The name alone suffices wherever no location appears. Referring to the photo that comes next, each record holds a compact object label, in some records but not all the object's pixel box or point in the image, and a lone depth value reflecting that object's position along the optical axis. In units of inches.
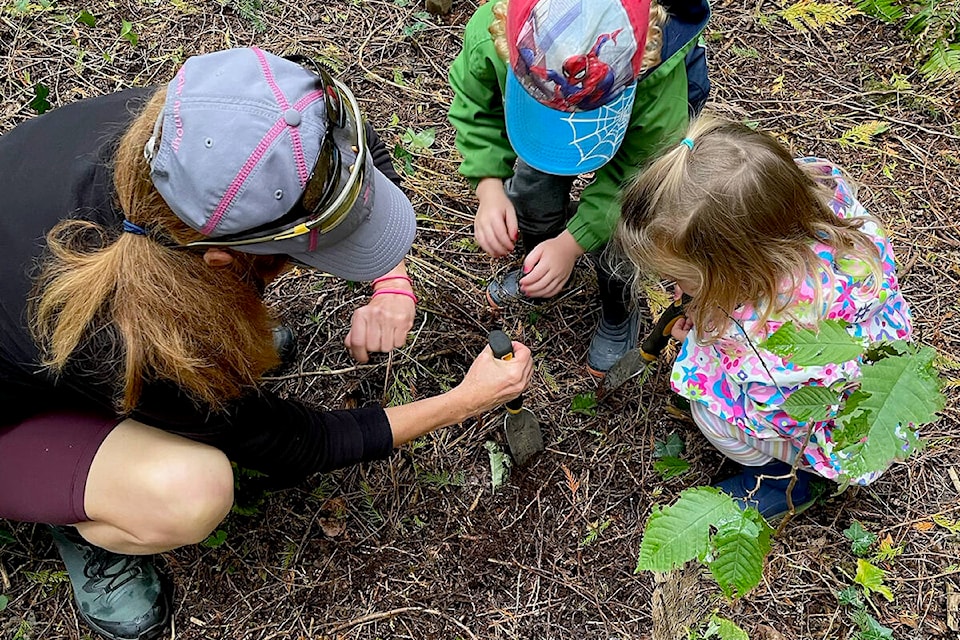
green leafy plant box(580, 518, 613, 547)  83.1
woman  49.8
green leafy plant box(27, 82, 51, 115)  106.0
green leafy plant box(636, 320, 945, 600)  45.7
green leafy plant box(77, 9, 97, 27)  115.7
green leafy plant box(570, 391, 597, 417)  90.5
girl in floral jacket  62.7
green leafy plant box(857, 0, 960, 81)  111.2
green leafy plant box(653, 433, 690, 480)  85.5
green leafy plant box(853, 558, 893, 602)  75.4
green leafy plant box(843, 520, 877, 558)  78.5
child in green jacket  61.3
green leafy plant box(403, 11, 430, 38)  119.8
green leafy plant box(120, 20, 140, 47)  115.3
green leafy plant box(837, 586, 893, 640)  73.0
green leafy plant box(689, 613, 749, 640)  63.9
